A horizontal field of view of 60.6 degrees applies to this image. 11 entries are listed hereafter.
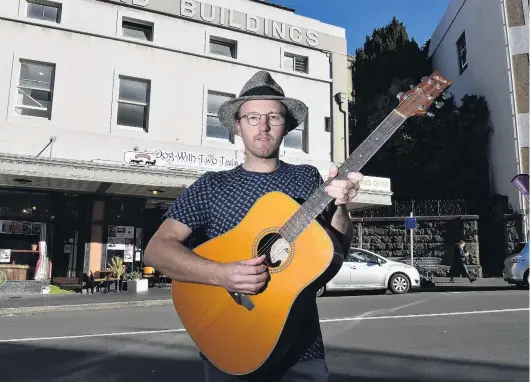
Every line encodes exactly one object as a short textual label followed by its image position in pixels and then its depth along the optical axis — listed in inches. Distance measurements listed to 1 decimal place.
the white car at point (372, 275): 518.3
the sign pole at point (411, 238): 678.8
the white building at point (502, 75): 762.8
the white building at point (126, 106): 543.5
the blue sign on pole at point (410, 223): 667.4
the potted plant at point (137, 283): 573.6
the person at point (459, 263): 659.4
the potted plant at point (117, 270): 585.9
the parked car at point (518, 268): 549.3
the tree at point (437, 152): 860.6
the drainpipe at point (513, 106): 721.0
